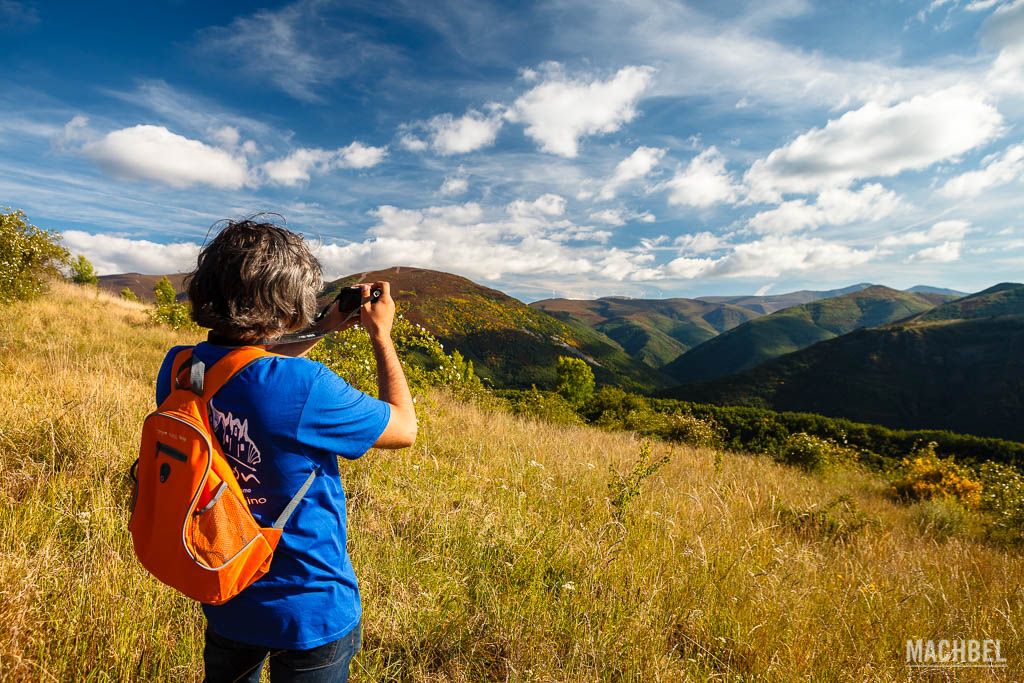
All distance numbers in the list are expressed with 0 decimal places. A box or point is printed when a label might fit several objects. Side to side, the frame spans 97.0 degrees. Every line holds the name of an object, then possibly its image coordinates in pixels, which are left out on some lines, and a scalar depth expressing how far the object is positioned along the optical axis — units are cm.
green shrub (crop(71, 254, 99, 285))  4445
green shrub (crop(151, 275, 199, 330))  1258
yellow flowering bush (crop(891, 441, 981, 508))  1203
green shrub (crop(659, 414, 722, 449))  1666
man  126
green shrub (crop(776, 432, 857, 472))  1475
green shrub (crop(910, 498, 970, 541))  748
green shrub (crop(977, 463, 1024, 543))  762
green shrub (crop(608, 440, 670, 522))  413
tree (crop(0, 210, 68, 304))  1224
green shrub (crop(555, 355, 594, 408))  4305
